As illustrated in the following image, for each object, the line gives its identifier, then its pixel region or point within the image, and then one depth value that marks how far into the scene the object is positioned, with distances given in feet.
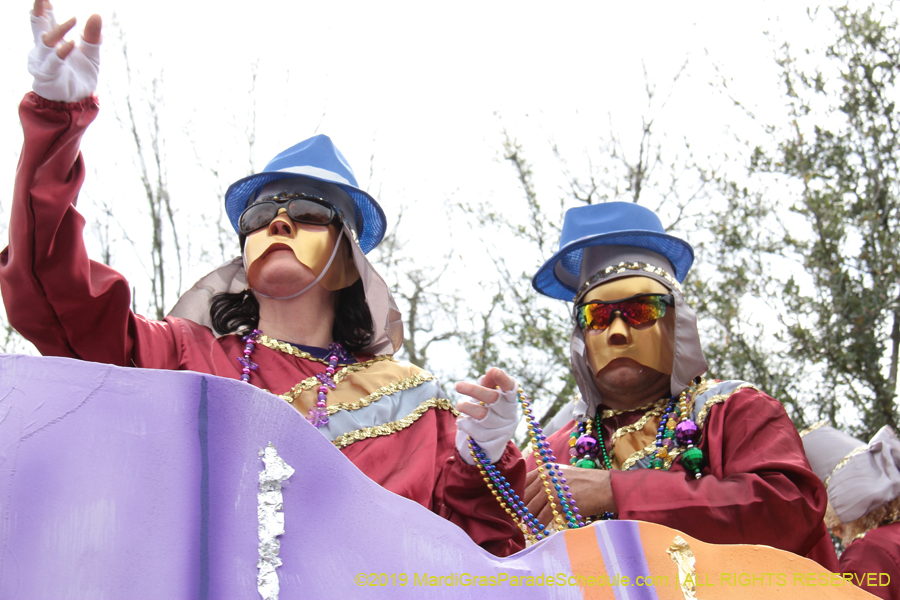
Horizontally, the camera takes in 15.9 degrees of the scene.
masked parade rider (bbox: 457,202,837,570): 14.87
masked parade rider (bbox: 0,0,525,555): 14.27
